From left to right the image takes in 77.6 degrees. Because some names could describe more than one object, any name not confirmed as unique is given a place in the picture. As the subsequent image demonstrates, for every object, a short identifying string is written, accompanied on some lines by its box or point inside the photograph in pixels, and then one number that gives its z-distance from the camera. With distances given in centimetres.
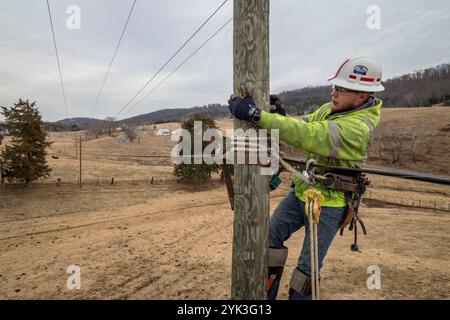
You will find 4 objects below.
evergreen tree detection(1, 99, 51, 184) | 1487
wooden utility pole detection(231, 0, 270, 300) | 236
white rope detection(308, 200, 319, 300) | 250
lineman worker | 225
